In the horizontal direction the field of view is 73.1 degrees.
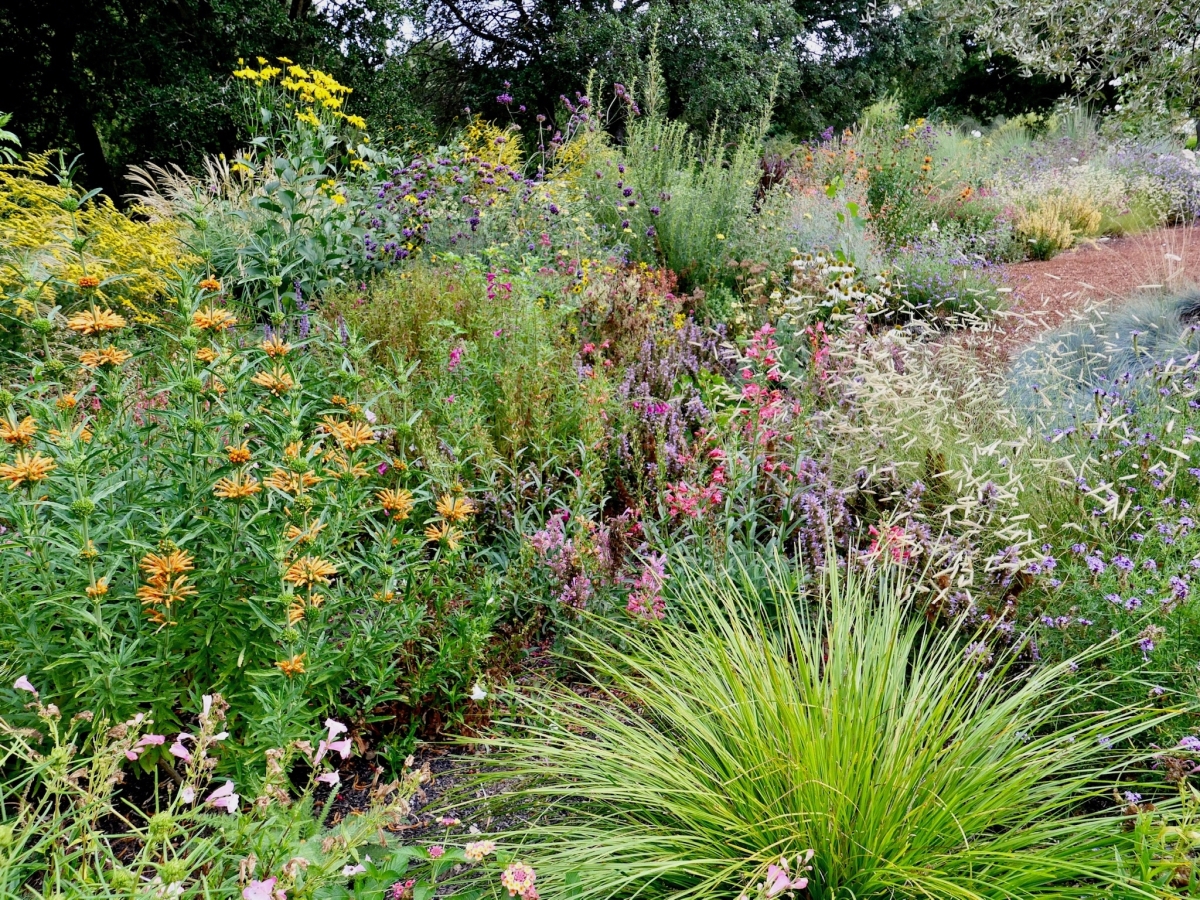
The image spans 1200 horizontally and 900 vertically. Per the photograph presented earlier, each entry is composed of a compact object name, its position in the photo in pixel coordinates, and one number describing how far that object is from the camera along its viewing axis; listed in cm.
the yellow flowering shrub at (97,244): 463
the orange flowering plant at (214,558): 158
